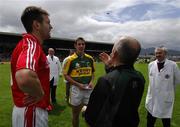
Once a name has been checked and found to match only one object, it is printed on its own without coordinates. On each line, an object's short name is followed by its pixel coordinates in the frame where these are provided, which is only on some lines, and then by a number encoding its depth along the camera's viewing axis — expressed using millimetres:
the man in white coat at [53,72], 5534
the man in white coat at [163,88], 3297
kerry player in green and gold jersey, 3265
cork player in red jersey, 1504
